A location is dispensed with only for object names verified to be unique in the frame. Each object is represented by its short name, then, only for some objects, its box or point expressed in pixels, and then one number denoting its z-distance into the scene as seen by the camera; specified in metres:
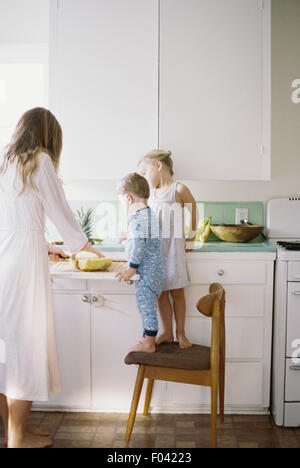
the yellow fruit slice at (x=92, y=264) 2.08
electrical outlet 3.08
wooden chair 2.04
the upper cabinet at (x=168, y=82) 2.60
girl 2.38
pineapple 2.71
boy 2.17
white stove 2.36
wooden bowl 2.71
